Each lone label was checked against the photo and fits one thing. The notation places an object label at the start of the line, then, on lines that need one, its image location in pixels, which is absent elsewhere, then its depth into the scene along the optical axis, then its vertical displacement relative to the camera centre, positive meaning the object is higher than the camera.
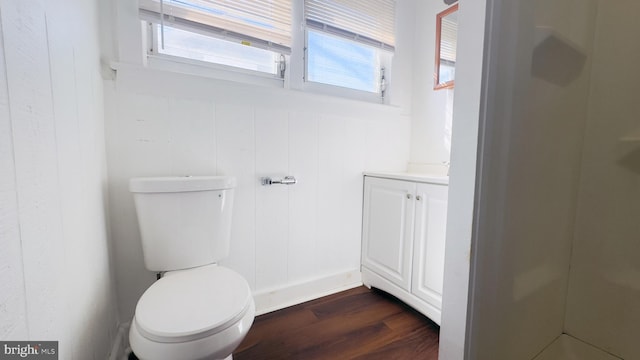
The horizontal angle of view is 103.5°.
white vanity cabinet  1.25 -0.46
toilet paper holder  1.42 -0.14
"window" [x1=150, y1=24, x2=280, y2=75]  1.28 +0.57
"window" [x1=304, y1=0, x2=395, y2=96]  1.57 +0.77
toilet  0.70 -0.47
